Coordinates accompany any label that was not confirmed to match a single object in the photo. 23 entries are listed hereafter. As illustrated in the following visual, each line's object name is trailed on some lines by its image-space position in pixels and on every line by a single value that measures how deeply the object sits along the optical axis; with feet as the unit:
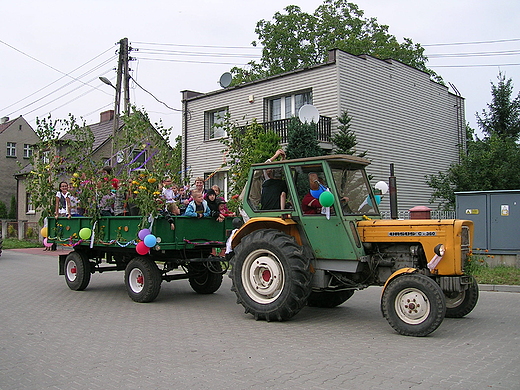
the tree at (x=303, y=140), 56.85
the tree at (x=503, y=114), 76.18
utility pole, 70.18
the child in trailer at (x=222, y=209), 33.41
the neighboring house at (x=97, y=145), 114.98
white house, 65.05
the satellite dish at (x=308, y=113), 56.85
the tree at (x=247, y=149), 51.74
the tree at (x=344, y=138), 60.75
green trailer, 30.58
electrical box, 44.34
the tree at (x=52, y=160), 36.58
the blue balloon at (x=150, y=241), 29.12
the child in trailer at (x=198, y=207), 31.81
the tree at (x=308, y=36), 126.41
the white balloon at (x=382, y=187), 26.39
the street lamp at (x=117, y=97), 69.22
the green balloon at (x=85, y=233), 33.35
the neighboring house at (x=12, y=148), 154.10
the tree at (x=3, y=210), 142.79
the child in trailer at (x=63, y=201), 36.24
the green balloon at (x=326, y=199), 23.66
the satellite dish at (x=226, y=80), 82.17
